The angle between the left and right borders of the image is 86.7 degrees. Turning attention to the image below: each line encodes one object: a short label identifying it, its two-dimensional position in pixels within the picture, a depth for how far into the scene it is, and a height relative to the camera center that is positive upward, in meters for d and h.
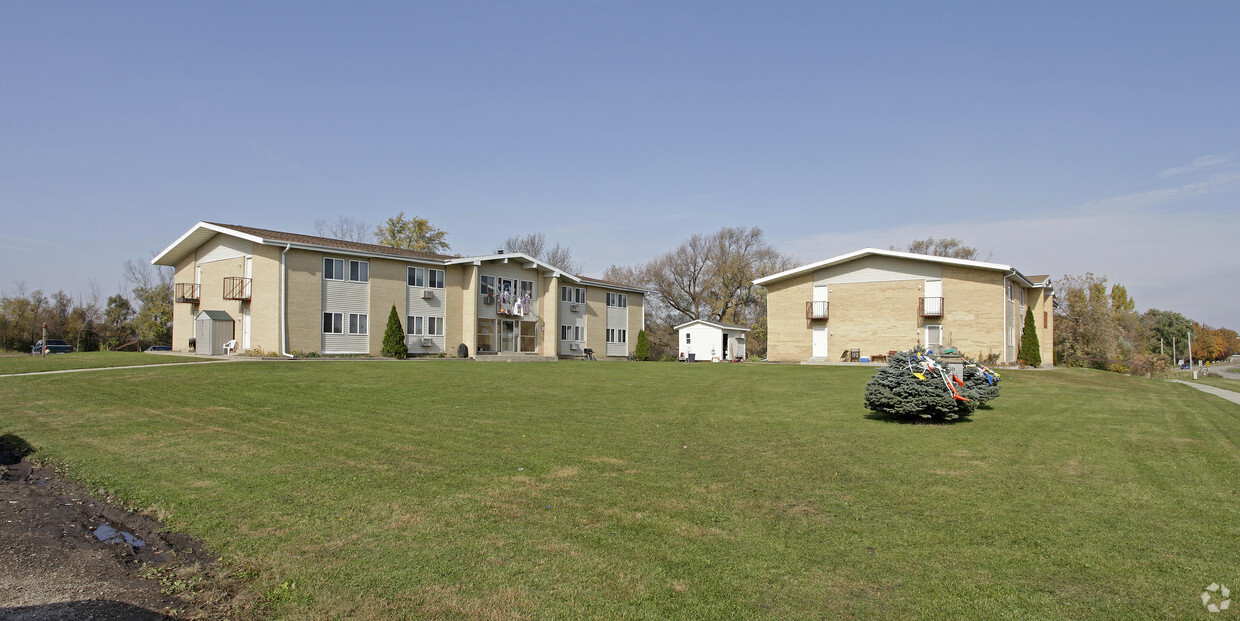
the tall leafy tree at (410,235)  59.44 +8.33
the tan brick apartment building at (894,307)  35.34 +1.30
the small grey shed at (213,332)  33.88 -0.38
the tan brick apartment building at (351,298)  32.72 +1.59
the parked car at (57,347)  49.67 -1.80
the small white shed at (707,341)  47.44 -0.97
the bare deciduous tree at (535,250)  69.81 +8.21
